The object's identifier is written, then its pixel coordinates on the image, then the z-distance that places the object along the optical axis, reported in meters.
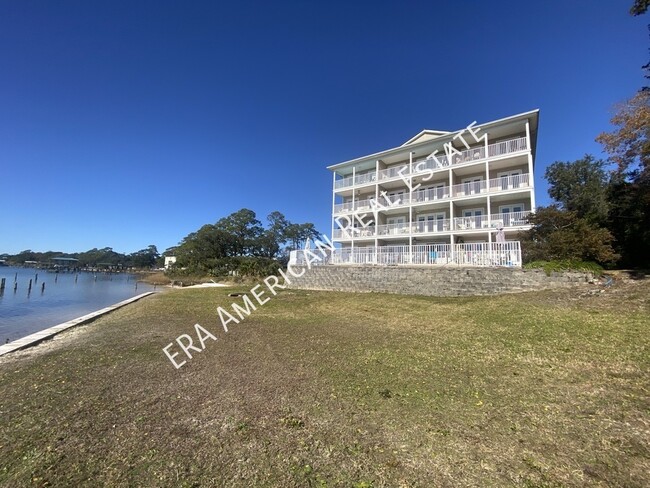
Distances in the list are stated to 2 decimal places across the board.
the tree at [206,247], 45.53
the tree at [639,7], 10.83
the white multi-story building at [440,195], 17.31
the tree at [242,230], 48.91
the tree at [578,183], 20.14
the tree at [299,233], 53.62
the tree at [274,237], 51.22
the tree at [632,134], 11.77
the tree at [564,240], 10.96
